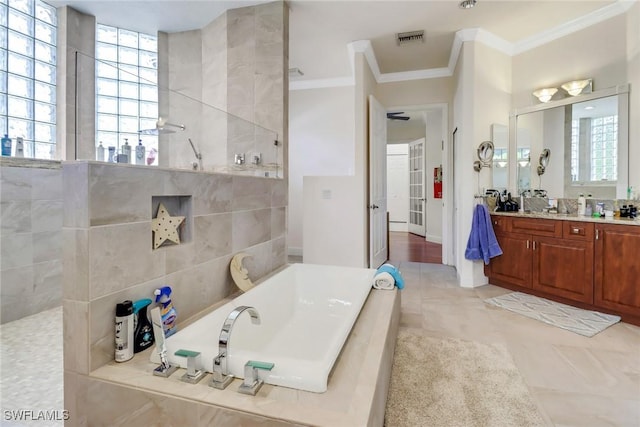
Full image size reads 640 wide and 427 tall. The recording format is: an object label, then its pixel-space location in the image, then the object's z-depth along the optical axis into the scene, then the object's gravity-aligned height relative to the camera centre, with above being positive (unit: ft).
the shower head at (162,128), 7.24 +1.92
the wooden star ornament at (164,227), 4.83 -0.36
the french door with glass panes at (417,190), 23.53 +1.26
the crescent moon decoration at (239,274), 6.56 -1.46
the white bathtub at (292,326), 3.84 -2.06
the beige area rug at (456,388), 4.84 -3.24
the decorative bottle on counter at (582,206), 10.25 +0.01
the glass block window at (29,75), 8.91 +3.84
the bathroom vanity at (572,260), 8.16 -1.60
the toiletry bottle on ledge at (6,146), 8.43 +1.57
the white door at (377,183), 12.88 +0.99
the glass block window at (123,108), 6.00 +2.10
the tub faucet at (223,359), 3.71 -1.88
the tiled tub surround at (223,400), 3.34 -2.19
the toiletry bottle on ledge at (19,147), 8.72 +1.60
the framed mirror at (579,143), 9.72 +2.19
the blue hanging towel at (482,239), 10.97 -1.16
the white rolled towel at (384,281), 7.38 -1.79
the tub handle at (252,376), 3.66 -2.05
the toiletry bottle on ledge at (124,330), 4.15 -1.67
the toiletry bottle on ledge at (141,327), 4.37 -1.74
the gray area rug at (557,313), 8.09 -3.05
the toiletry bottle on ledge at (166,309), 4.68 -1.58
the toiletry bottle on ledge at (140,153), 6.01 +1.01
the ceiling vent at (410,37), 11.38 +6.23
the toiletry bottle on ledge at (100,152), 4.82 +0.83
